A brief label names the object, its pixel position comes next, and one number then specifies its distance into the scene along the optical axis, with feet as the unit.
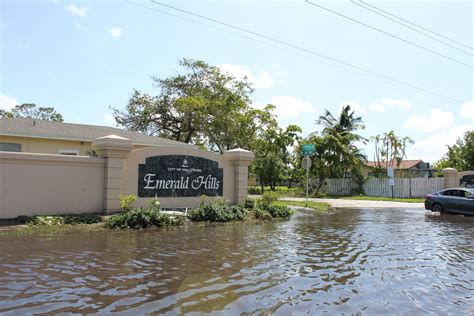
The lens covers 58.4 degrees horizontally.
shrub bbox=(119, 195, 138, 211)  46.05
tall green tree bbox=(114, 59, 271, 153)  116.98
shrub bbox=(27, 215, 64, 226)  41.09
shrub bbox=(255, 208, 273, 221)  55.67
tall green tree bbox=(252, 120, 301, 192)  133.59
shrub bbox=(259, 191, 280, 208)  60.12
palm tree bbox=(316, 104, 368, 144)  135.74
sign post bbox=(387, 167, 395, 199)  106.73
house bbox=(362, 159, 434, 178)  171.63
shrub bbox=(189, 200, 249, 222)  49.75
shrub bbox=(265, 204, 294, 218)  57.82
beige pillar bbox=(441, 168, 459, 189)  101.60
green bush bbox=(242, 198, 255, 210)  59.34
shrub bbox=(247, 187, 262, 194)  142.20
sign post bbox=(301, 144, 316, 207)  78.63
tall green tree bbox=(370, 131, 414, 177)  140.67
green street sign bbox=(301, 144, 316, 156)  81.15
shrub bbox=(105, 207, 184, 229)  42.36
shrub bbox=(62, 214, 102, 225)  42.80
